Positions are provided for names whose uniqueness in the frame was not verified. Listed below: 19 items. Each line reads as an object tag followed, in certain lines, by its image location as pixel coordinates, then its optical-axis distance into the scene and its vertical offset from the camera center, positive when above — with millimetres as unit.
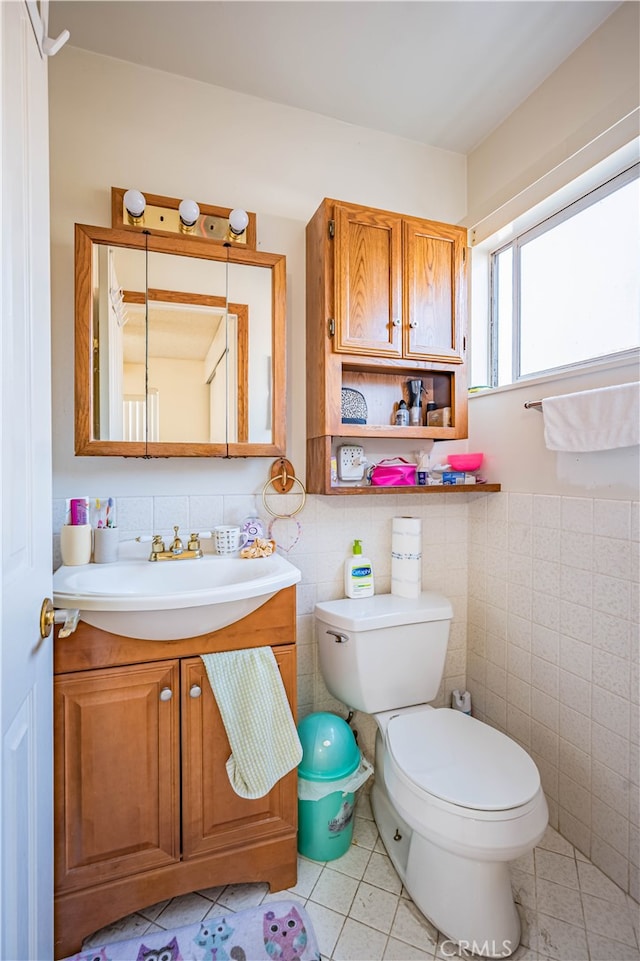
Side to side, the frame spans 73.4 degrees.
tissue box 1744 -9
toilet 1029 -792
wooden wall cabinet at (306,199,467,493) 1485 +591
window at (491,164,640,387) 1377 +696
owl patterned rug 1074 -1200
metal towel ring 1594 -10
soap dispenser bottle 1607 -376
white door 643 -42
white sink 992 -301
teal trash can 1324 -982
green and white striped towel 1118 -647
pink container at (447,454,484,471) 1815 +58
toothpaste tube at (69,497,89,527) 1304 -103
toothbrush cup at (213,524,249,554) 1445 -214
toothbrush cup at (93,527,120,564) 1326 -213
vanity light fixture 1384 +861
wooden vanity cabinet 1055 -786
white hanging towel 1188 +166
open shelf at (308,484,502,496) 1522 -54
